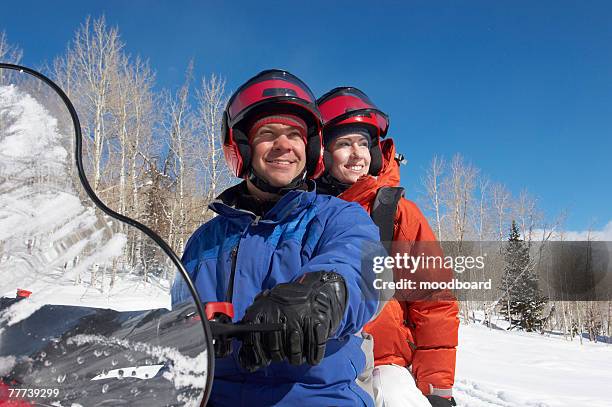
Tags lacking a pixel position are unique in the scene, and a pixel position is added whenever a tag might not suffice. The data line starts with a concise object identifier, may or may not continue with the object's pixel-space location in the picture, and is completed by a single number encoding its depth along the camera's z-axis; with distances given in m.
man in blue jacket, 0.88
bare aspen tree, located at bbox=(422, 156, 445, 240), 25.00
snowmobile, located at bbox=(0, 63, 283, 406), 0.70
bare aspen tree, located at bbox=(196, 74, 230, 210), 14.93
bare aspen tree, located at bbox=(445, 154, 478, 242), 26.33
